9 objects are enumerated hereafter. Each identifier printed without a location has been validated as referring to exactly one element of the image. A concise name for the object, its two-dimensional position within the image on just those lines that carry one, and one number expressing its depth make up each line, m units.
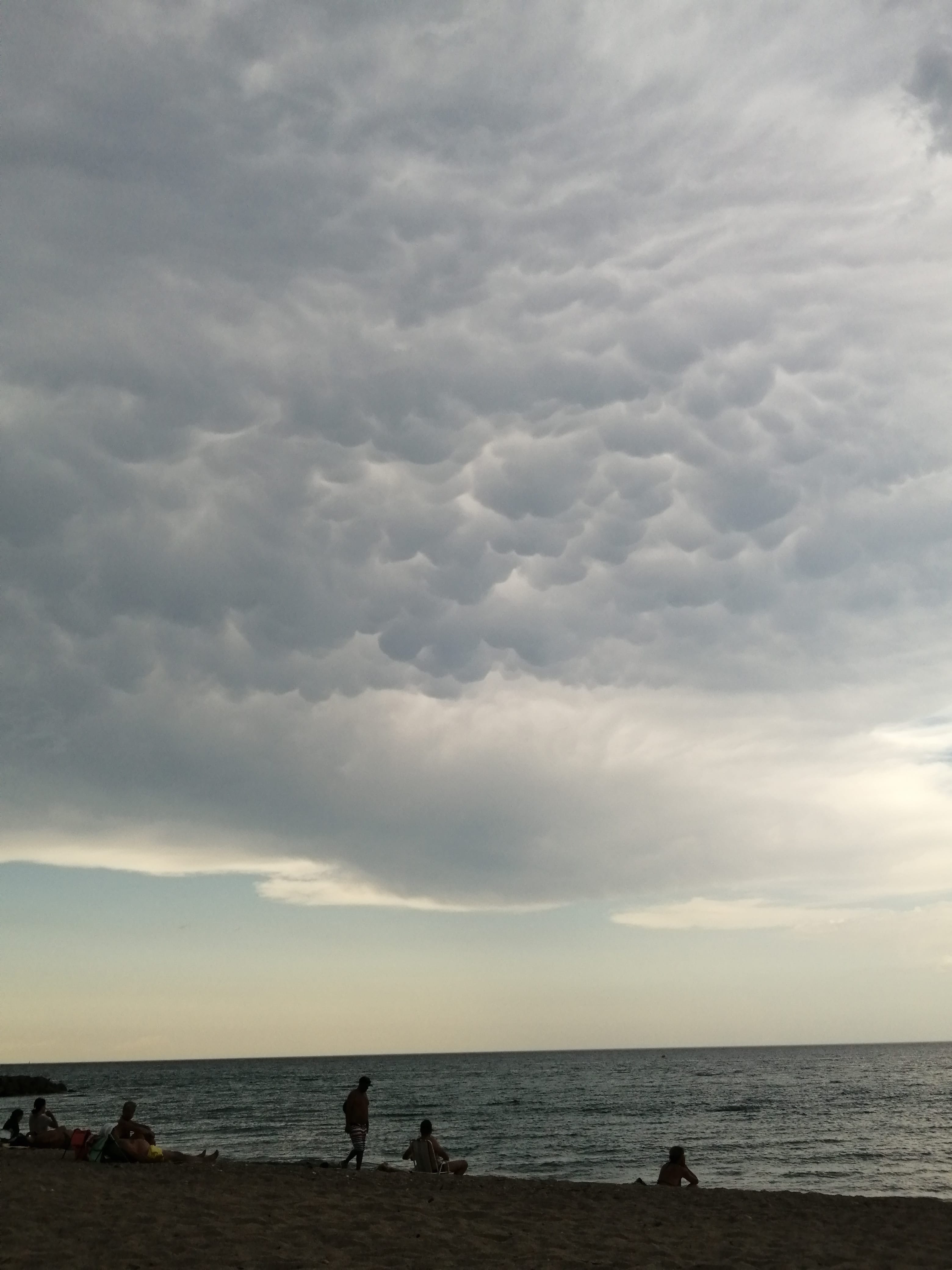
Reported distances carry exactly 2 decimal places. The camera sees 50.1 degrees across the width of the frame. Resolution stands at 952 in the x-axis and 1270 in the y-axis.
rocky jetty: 96.62
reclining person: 19.33
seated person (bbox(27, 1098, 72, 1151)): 21.55
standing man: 21.23
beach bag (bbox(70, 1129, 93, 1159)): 20.08
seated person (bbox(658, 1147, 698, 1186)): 20.09
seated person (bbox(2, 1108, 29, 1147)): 23.67
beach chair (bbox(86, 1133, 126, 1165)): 19.44
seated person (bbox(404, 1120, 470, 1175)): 20.33
